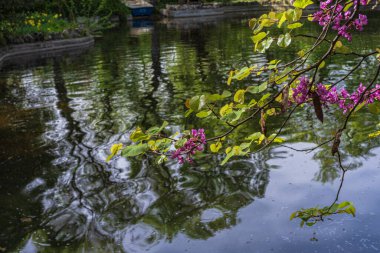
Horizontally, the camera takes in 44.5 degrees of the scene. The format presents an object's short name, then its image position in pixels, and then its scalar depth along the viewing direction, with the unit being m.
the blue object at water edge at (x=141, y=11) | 46.16
